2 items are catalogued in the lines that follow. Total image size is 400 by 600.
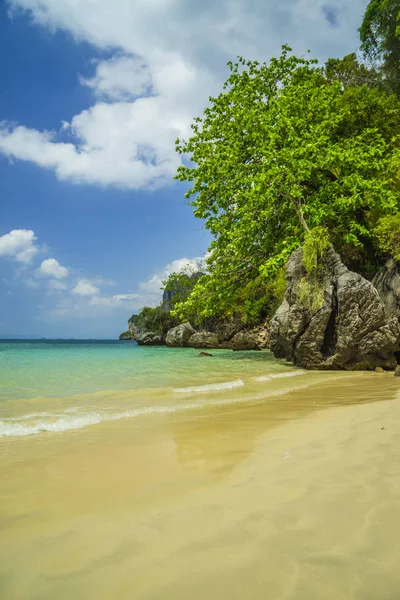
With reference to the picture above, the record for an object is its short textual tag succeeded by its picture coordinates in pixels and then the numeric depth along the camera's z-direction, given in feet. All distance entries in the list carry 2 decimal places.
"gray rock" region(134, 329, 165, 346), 192.65
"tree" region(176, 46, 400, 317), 50.16
